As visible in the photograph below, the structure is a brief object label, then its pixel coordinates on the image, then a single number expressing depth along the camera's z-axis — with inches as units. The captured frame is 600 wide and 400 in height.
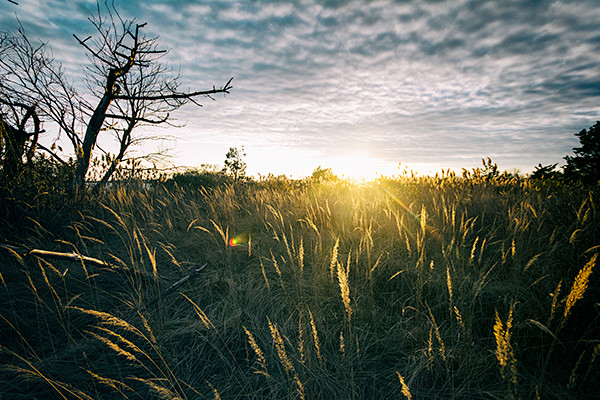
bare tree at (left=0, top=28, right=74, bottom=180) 128.3
